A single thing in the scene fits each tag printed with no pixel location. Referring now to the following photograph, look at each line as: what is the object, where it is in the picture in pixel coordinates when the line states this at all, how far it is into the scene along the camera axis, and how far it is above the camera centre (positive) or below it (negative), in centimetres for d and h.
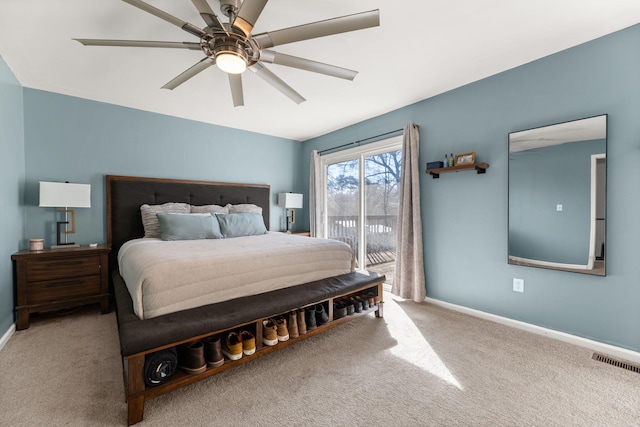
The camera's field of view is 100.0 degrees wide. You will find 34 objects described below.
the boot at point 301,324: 217 -93
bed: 149 -68
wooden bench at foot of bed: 143 -72
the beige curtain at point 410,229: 323 -25
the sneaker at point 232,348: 179 -93
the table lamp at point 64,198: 276 +13
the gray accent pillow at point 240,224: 346 -20
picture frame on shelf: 279 +53
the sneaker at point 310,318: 225 -92
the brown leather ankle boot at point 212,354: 172 -92
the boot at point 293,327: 212 -93
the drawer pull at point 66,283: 267 -74
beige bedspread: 177 -46
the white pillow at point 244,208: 412 +3
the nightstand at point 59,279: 253 -69
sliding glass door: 387 +14
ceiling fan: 145 +104
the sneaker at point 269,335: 197 -93
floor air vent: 191 -114
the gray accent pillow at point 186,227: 307 -20
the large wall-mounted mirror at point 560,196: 215 +11
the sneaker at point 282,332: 204 -93
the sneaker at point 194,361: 164 -93
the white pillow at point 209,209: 377 +1
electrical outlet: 256 -73
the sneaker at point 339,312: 246 -94
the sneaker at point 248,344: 185 -93
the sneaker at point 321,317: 233 -93
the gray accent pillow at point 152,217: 334 -9
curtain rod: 367 +106
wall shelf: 272 +43
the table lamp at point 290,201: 468 +15
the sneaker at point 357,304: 260 -93
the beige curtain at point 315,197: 486 +22
